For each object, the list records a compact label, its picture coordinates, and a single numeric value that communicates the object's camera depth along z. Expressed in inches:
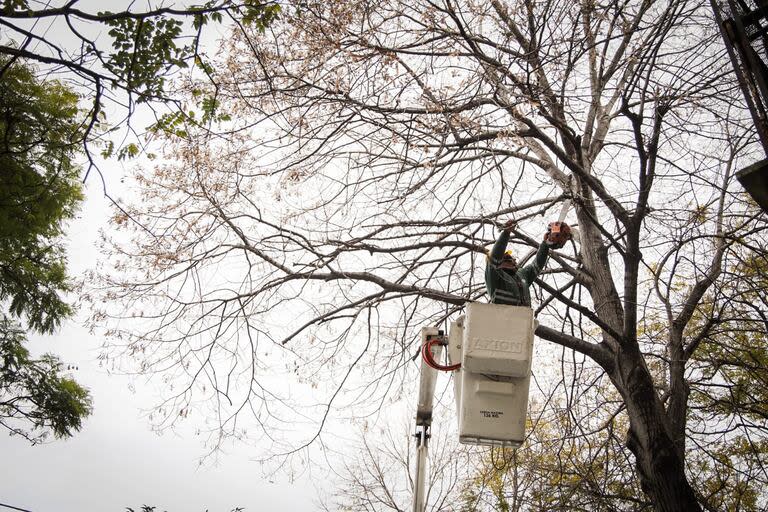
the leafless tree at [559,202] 216.5
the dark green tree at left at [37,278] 351.9
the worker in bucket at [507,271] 174.1
